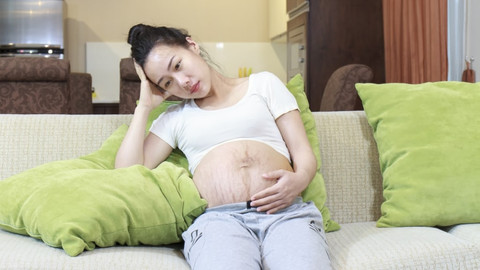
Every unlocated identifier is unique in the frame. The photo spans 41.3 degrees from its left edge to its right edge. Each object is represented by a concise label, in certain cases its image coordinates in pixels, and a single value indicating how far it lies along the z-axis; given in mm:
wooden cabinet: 4961
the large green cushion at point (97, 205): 1425
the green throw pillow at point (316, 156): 1817
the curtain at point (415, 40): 3666
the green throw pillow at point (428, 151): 1770
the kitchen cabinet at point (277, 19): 6036
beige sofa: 1490
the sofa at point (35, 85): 3035
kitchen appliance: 6395
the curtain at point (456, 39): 3545
